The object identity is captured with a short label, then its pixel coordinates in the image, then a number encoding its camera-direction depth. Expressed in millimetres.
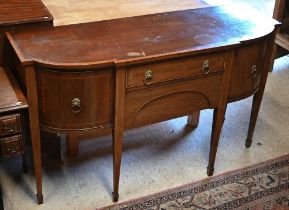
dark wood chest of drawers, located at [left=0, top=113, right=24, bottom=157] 1688
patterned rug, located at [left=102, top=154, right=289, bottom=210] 1998
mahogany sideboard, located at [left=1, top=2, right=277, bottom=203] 1655
